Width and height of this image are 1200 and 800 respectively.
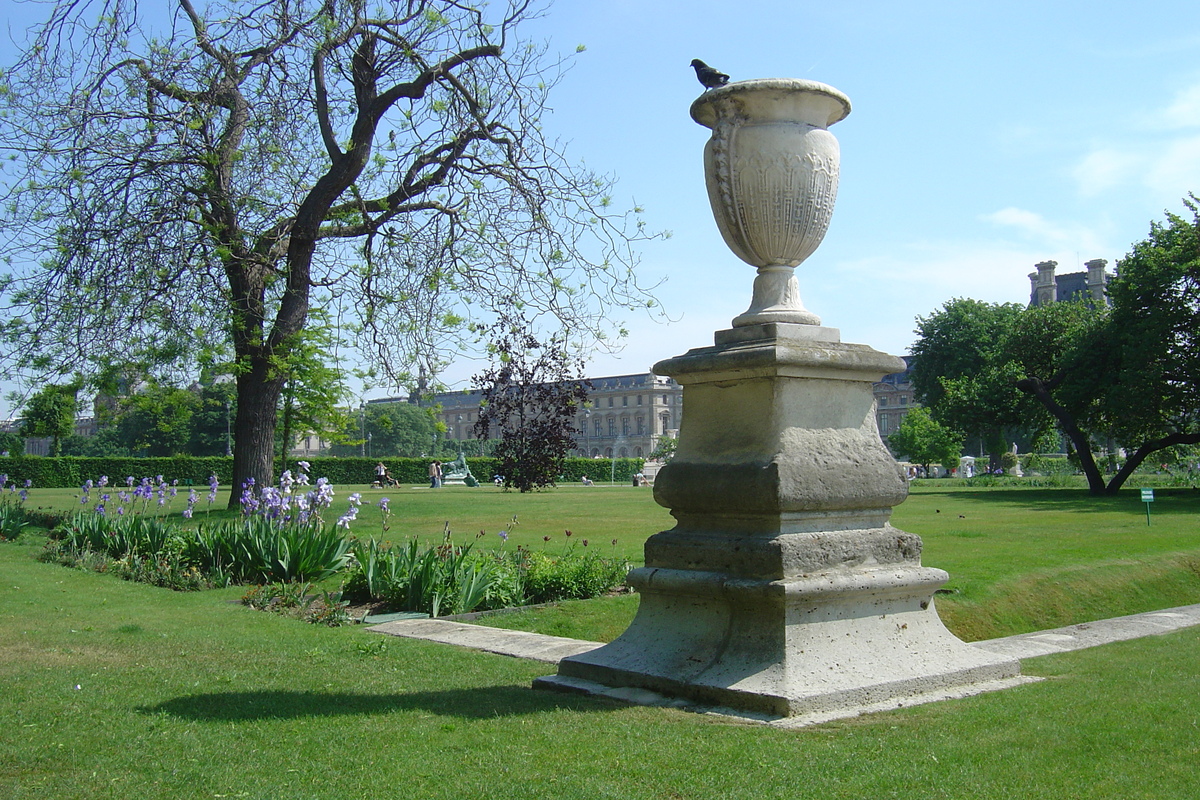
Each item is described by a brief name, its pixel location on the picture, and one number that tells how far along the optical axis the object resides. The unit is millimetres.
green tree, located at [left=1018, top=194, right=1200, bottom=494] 29203
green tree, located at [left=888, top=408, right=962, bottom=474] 63656
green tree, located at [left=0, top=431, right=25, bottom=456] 40362
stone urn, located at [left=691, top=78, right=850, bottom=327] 5434
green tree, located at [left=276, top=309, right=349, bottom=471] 17125
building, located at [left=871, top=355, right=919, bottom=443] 114938
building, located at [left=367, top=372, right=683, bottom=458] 131375
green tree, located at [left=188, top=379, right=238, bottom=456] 81675
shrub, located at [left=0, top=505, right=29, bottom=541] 16484
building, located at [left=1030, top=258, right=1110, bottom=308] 97812
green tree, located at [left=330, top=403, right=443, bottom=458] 113375
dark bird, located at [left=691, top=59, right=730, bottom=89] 5777
